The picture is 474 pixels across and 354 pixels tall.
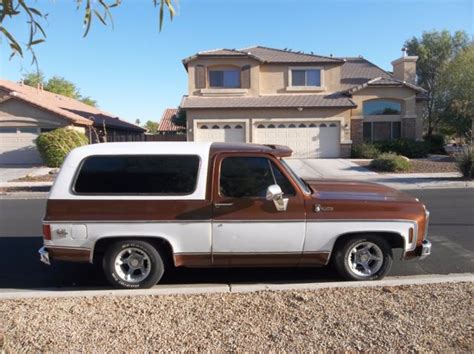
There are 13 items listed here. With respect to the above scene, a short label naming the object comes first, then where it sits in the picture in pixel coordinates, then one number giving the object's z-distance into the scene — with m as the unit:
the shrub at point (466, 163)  17.03
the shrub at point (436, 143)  31.28
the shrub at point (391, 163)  20.78
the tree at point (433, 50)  43.62
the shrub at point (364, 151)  26.50
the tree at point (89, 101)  66.94
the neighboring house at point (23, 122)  26.08
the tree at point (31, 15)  2.56
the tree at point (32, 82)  50.50
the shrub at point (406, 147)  26.75
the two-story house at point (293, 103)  27.27
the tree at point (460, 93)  31.59
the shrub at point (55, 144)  23.67
